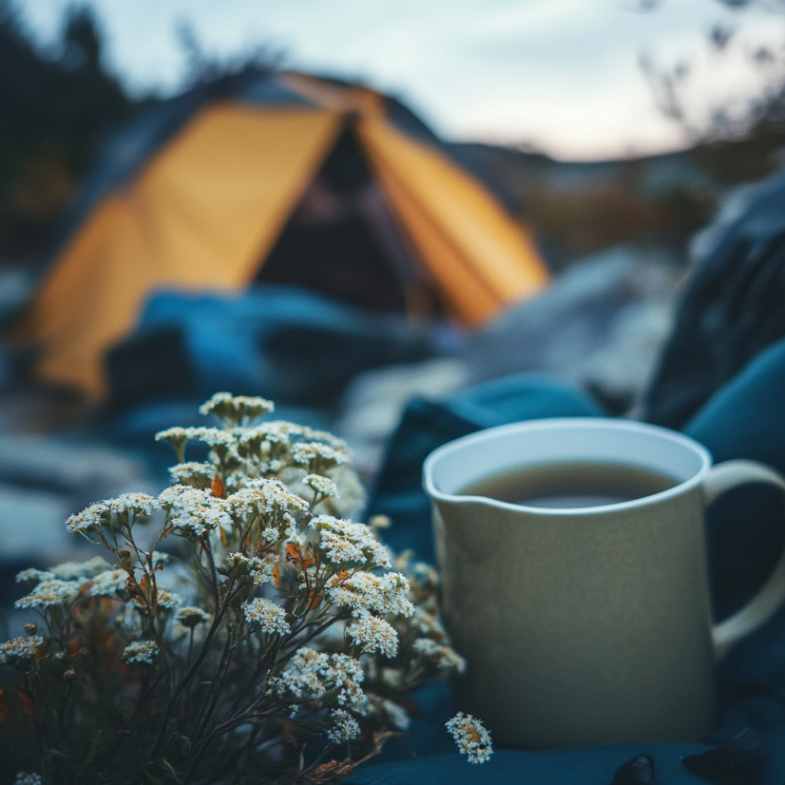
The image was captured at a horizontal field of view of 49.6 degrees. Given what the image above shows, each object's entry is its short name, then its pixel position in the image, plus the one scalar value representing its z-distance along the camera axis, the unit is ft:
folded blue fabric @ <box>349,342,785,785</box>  1.97
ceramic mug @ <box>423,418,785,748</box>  2.13
